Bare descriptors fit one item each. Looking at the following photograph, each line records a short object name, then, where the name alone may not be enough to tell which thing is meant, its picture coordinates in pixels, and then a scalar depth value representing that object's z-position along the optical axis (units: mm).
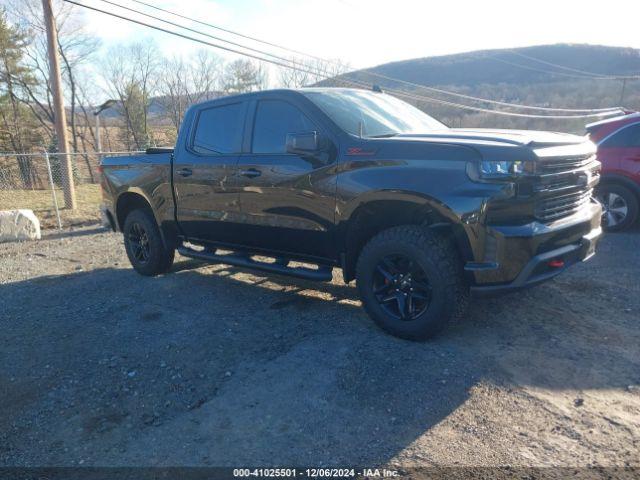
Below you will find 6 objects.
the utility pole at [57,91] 11469
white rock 8938
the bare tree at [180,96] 41625
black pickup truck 3227
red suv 6902
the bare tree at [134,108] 39375
